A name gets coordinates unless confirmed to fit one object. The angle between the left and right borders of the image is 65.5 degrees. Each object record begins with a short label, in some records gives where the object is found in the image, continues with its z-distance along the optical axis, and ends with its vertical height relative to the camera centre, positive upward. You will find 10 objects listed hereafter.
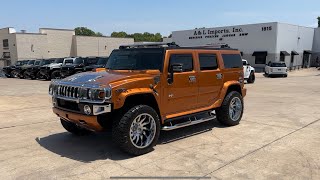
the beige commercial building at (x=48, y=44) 41.22 +2.62
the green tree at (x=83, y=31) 104.88 +12.18
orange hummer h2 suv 4.20 -0.61
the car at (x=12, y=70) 24.84 -1.08
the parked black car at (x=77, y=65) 18.48 -0.39
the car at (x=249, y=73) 16.97 -0.82
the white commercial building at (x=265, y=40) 31.12 +2.84
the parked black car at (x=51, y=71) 19.85 -0.90
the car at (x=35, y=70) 21.50 -0.92
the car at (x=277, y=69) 23.43 -0.70
